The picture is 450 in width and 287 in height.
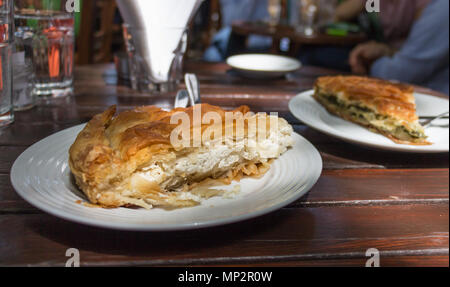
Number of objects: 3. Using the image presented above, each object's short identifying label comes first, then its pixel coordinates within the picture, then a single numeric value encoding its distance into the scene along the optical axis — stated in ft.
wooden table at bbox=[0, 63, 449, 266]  2.12
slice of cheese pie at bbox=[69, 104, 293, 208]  2.37
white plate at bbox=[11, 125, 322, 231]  2.06
